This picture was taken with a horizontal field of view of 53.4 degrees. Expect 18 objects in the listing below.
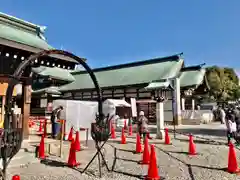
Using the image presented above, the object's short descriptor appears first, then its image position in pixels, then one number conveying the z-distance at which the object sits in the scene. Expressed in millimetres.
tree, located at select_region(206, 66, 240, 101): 42969
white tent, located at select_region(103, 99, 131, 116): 21833
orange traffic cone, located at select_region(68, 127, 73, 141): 11916
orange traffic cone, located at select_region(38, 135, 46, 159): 7980
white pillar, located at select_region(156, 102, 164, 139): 13188
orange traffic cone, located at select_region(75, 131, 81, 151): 9591
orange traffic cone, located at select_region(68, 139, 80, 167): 7094
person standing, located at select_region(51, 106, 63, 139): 12133
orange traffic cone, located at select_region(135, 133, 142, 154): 9328
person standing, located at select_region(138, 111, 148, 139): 11406
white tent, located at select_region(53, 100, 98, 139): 13145
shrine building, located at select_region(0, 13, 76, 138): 7871
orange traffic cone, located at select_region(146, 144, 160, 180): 5832
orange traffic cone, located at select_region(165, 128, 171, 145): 11344
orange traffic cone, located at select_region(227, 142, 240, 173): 6510
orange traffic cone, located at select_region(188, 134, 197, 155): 9016
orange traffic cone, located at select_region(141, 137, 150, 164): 7488
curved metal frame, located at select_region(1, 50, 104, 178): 3715
